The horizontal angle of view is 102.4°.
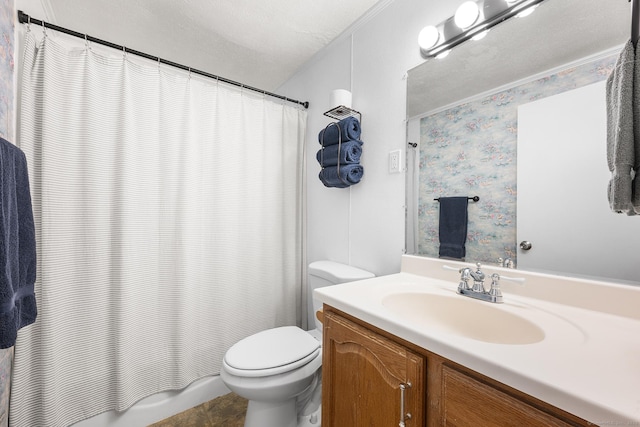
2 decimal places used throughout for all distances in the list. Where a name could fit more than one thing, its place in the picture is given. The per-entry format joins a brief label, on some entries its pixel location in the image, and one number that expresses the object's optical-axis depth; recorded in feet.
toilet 3.60
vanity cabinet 1.57
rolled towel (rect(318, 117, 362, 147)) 4.73
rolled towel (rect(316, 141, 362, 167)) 4.75
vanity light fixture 3.17
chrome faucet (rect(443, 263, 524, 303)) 2.80
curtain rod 3.64
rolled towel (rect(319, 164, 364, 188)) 4.75
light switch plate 4.32
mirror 2.69
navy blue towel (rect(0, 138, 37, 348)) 2.41
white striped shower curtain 3.80
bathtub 4.23
